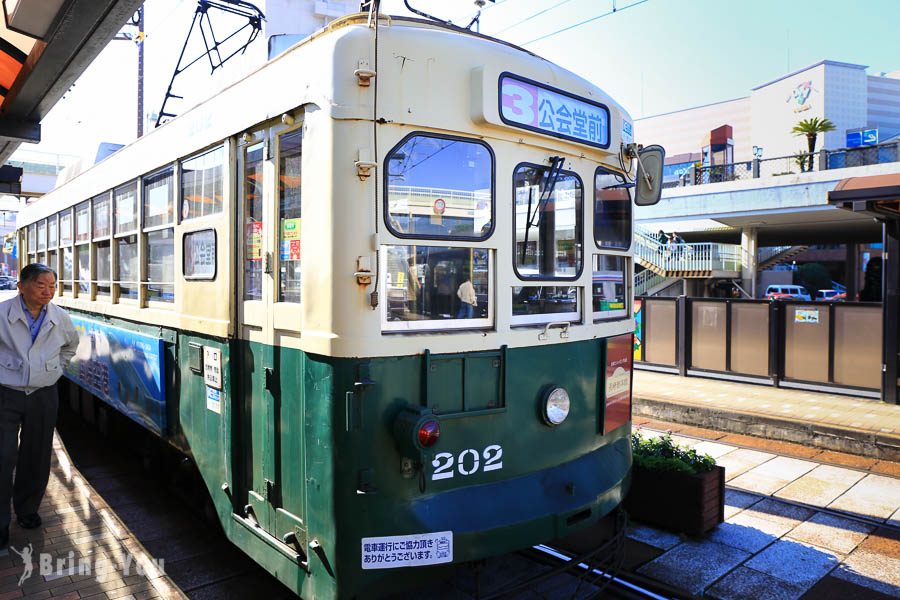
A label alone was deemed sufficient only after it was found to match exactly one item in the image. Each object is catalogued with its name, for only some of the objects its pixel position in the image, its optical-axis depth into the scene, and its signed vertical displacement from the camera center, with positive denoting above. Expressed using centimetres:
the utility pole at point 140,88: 1727 +512
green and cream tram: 300 -13
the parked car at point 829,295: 3536 -90
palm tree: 2877 +688
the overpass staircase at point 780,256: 2905 +103
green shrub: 493 -139
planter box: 479 -169
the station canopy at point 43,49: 450 +185
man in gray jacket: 468 -78
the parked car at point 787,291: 3150 -63
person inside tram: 331 -10
